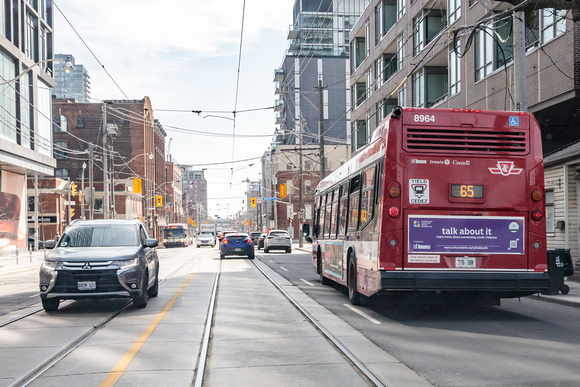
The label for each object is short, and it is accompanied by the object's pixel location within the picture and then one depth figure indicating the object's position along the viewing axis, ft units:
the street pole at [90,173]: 134.58
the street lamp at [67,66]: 85.89
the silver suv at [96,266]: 36.91
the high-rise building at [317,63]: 305.12
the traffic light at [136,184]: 157.97
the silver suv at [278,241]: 144.05
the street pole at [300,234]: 158.69
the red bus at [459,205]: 32.60
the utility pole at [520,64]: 48.47
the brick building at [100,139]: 284.00
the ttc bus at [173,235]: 241.76
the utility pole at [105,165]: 127.54
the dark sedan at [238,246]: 114.73
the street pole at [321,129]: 125.49
